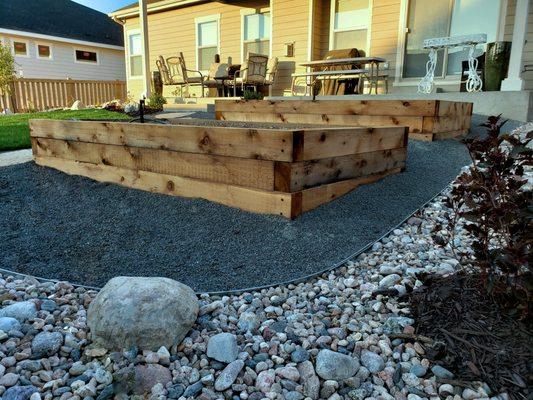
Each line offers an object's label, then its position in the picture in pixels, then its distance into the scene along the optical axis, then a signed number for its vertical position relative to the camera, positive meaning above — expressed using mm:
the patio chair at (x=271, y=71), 9375 +559
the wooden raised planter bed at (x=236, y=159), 2566 -426
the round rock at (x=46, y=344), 1517 -876
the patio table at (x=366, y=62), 7416 +637
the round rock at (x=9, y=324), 1625 -862
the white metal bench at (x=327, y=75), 7512 +436
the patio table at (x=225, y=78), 9494 +383
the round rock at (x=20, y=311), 1711 -857
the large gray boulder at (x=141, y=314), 1539 -794
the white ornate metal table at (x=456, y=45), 6359 +679
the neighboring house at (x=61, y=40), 17483 +2206
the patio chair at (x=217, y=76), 9625 +430
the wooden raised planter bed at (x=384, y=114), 4457 -165
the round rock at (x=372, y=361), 1461 -879
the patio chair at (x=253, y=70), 8609 +517
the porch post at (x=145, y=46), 8992 +1018
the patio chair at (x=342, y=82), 8508 +328
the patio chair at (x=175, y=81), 9549 +364
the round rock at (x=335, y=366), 1421 -874
